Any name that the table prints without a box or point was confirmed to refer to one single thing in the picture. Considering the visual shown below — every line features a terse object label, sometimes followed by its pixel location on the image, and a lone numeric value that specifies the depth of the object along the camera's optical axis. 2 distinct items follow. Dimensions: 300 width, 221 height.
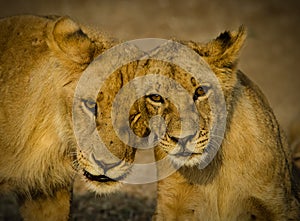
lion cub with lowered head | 7.16
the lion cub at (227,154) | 6.96
